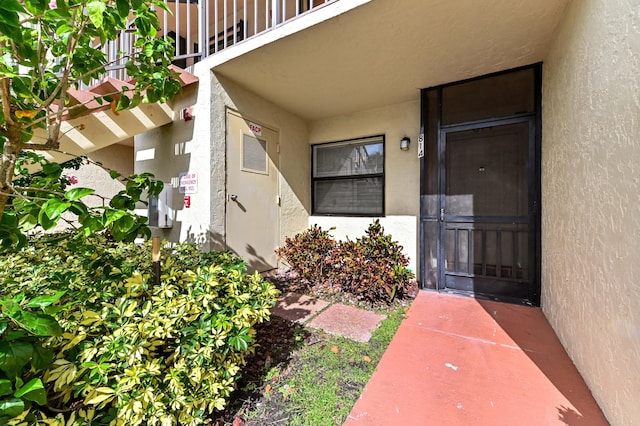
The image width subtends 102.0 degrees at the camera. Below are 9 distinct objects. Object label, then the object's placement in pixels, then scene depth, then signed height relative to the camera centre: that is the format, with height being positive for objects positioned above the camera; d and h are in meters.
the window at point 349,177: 4.17 +0.61
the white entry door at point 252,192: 3.37 +0.30
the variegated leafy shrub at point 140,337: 1.09 -0.59
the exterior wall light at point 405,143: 3.77 +1.02
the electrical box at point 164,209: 3.37 +0.06
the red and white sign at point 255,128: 3.61 +1.21
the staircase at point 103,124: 2.69 +1.01
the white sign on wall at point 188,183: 3.20 +0.39
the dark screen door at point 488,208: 3.01 +0.06
